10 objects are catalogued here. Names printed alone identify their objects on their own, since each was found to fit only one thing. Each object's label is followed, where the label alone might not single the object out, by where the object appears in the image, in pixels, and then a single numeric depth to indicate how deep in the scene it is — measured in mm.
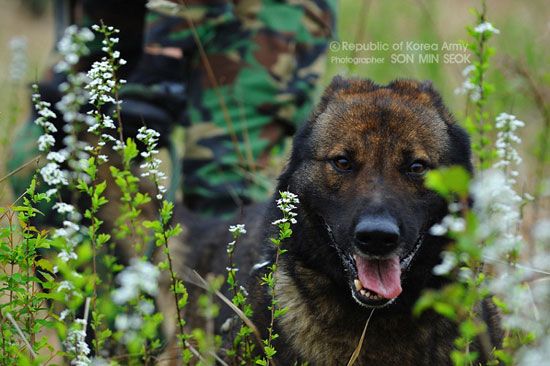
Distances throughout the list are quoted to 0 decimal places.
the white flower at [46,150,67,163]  5039
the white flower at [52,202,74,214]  4836
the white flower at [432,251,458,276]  3326
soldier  9109
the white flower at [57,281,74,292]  3953
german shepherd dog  5824
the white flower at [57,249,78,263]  4254
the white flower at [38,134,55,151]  5195
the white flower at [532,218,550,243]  4370
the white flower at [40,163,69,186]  4990
